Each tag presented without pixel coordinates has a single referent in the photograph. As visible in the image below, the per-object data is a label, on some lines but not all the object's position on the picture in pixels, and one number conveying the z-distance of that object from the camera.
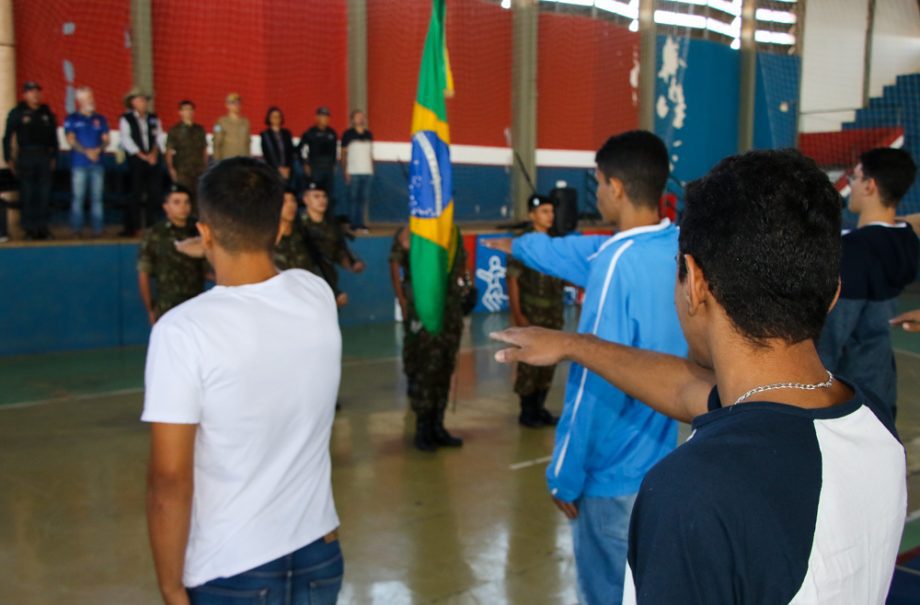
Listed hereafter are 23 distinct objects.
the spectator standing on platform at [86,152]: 9.68
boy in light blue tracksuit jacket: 2.34
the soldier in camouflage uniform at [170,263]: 6.15
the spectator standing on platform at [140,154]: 10.02
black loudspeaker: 12.13
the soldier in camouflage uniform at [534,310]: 6.00
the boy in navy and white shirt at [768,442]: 0.92
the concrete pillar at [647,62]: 17.44
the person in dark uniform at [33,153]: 8.99
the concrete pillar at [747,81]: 19.16
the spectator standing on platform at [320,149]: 11.57
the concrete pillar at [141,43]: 11.37
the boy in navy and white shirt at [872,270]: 3.49
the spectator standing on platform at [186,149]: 10.52
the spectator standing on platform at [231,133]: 10.90
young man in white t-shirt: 1.71
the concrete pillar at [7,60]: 10.05
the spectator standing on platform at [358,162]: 12.20
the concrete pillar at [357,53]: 13.49
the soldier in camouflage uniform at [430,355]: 5.54
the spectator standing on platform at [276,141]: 11.01
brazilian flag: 4.50
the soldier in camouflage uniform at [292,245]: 5.77
